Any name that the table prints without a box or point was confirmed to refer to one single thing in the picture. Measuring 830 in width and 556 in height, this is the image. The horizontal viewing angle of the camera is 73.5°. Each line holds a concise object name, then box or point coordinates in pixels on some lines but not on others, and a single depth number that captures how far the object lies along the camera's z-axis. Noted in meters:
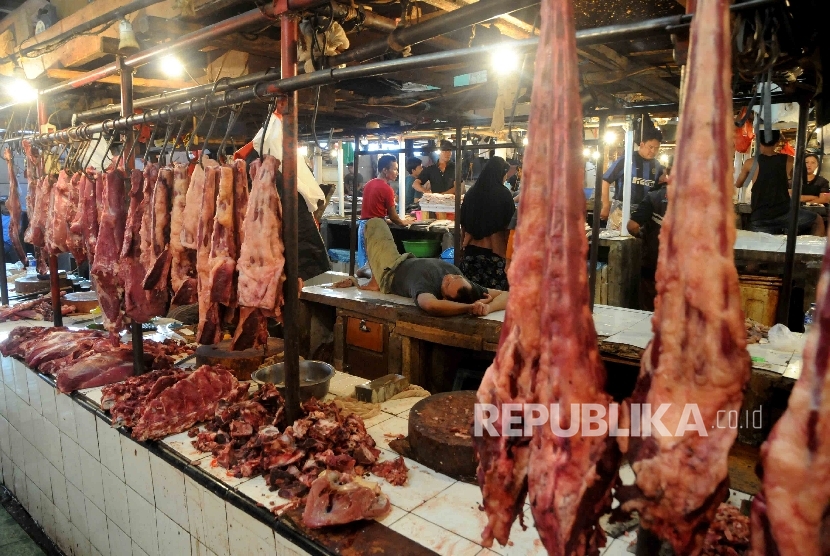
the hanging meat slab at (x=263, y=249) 2.92
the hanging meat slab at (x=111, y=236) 4.07
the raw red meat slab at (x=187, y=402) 3.24
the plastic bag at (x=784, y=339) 4.68
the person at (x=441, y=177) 14.74
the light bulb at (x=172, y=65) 4.22
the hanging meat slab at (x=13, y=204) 6.31
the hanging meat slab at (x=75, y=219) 4.69
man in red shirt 10.74
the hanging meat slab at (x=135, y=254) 3.87
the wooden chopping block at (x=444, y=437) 2.71
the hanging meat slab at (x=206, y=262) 3.21
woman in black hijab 8.13
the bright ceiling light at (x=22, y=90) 5.48
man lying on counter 6.06
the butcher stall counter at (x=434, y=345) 4.28
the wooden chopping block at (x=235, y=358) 3.96
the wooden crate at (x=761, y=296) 6.58
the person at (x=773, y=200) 8.63
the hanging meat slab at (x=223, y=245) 3.12
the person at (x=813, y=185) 10.63
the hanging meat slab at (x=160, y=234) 3.62
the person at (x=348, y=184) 19.58
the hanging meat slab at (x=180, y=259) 3.54
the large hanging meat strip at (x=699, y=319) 1.25
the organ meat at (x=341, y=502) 2.30
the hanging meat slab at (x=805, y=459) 1.06
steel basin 3.49
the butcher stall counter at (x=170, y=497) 2.29
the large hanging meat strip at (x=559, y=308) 1.45
